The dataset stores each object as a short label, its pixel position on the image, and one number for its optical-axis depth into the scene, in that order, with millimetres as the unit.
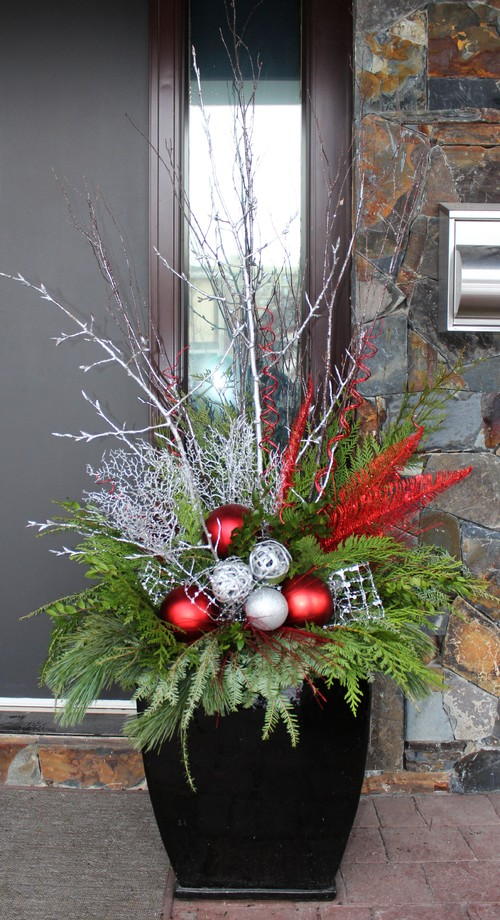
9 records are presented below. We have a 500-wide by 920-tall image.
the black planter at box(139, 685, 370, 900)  1936
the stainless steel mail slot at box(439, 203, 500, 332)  2393
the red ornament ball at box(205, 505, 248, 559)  1947
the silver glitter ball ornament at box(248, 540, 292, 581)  1904
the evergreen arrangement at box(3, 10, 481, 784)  1853
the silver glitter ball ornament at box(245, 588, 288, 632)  1864
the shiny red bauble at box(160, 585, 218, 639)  1889
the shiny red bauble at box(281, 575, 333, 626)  1899
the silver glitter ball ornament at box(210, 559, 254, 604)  1864
